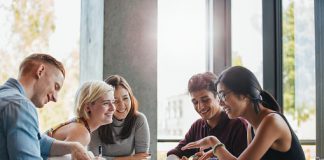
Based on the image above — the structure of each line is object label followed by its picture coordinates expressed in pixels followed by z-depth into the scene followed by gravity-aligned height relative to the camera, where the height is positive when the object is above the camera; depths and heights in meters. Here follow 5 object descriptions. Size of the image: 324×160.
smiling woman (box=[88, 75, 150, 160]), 3.07 -0.32
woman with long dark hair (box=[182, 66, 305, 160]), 2.08 -0.15
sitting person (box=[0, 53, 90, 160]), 1.59 -0.08
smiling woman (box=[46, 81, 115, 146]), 2.53 -0.11
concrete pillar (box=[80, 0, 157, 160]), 4.08 +0.37
